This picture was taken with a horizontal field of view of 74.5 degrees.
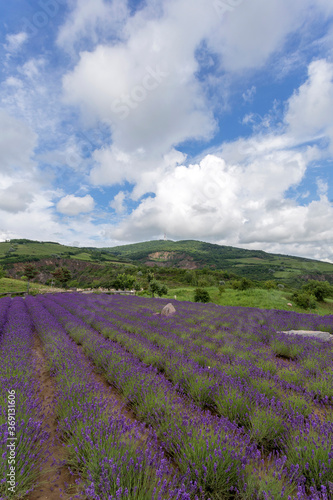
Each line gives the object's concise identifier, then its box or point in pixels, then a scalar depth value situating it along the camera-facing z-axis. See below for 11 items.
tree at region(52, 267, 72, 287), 51.78
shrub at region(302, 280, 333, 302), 18.69
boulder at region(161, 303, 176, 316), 10.09
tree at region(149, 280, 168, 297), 22.47
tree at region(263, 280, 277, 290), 25.20
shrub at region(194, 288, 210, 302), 18.81
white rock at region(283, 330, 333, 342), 5.93
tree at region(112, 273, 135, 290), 36.20
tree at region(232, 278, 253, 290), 24.03
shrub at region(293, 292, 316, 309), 16.33
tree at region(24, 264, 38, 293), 59.69
